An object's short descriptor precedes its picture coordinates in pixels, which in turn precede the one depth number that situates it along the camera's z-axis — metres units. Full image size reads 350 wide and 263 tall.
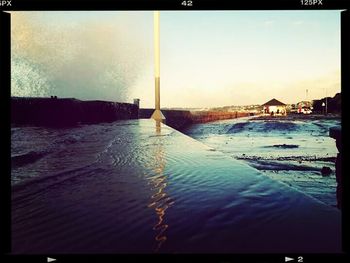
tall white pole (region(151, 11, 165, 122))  9.78
